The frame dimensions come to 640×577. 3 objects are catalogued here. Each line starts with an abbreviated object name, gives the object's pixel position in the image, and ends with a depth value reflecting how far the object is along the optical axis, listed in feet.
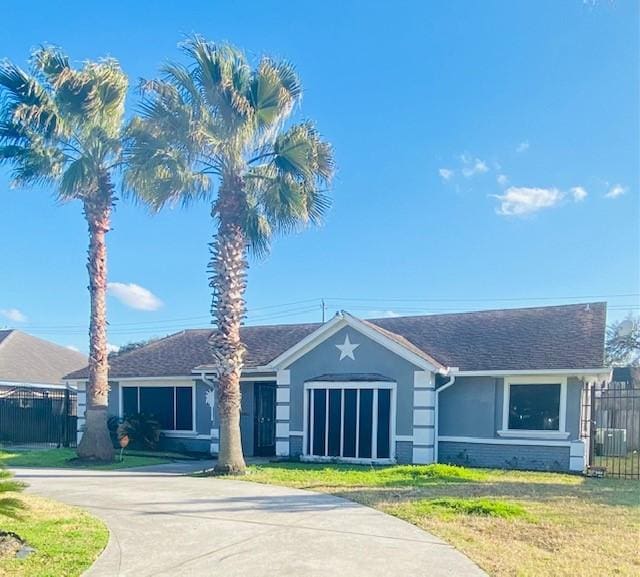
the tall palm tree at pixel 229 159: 41.86
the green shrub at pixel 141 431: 61.21
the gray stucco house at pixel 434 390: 48.14
